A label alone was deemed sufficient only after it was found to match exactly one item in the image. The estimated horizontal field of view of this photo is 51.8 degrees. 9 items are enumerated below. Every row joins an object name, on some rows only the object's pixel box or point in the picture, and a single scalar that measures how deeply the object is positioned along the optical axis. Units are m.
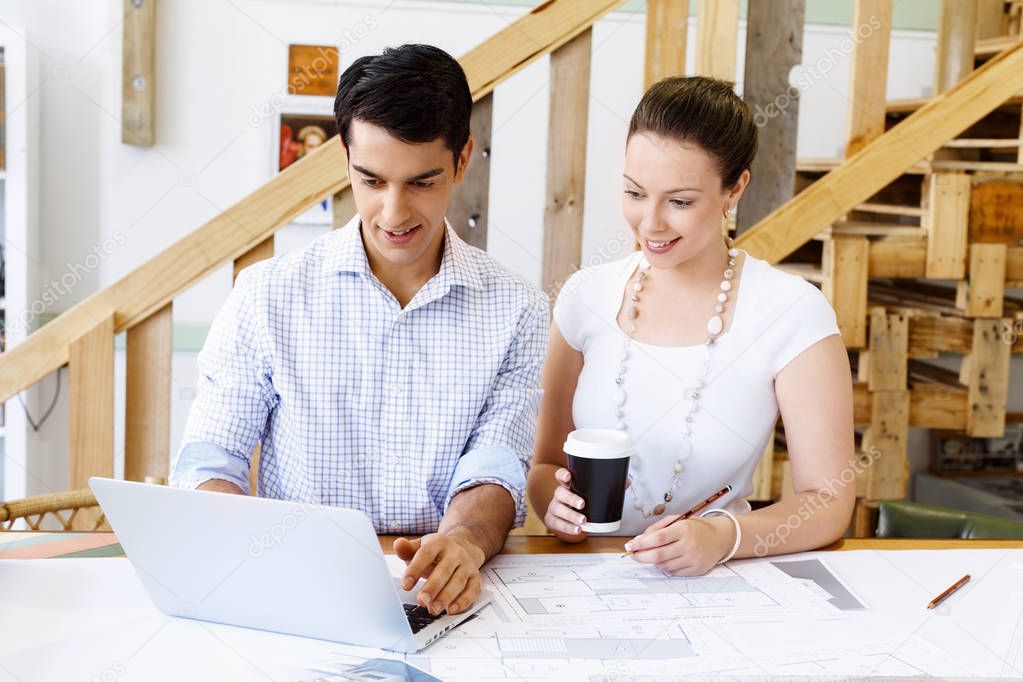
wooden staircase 2.23
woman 1.66
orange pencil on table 1.33
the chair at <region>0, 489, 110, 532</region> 1.69
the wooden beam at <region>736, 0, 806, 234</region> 2.65
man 1.52
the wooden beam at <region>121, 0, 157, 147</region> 3.72
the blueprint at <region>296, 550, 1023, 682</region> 1.13
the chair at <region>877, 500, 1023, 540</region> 1.72
